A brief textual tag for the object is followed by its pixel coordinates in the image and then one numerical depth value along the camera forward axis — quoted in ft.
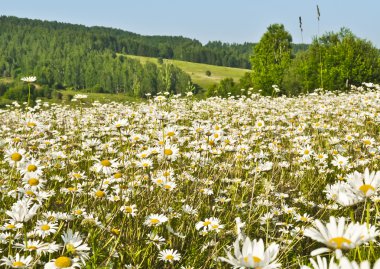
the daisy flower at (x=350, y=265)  3.27
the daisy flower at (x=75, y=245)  6.41
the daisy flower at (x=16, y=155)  10.82
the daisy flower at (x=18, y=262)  6.02
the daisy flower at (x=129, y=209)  9.57
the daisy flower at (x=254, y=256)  4.01
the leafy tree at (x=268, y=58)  141.76
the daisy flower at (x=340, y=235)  4.04
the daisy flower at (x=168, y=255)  8.39
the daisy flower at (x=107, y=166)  10.68
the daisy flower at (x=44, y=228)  8.09
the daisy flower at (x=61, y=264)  5.66
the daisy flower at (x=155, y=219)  9.11
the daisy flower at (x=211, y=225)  9.39
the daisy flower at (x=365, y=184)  5.19
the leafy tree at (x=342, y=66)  112.06
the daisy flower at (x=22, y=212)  6.93
